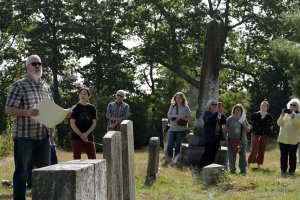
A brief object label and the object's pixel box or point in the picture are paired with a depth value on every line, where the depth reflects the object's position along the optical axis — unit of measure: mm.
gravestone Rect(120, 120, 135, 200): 5805
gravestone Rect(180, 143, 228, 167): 12438
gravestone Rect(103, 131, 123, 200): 4957
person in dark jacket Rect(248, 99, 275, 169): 12648
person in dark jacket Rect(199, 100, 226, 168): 10906
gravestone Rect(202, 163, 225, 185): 9562
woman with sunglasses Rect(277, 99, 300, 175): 11078
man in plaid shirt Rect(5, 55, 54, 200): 5875
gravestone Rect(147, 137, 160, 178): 10258
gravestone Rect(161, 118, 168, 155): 17038
